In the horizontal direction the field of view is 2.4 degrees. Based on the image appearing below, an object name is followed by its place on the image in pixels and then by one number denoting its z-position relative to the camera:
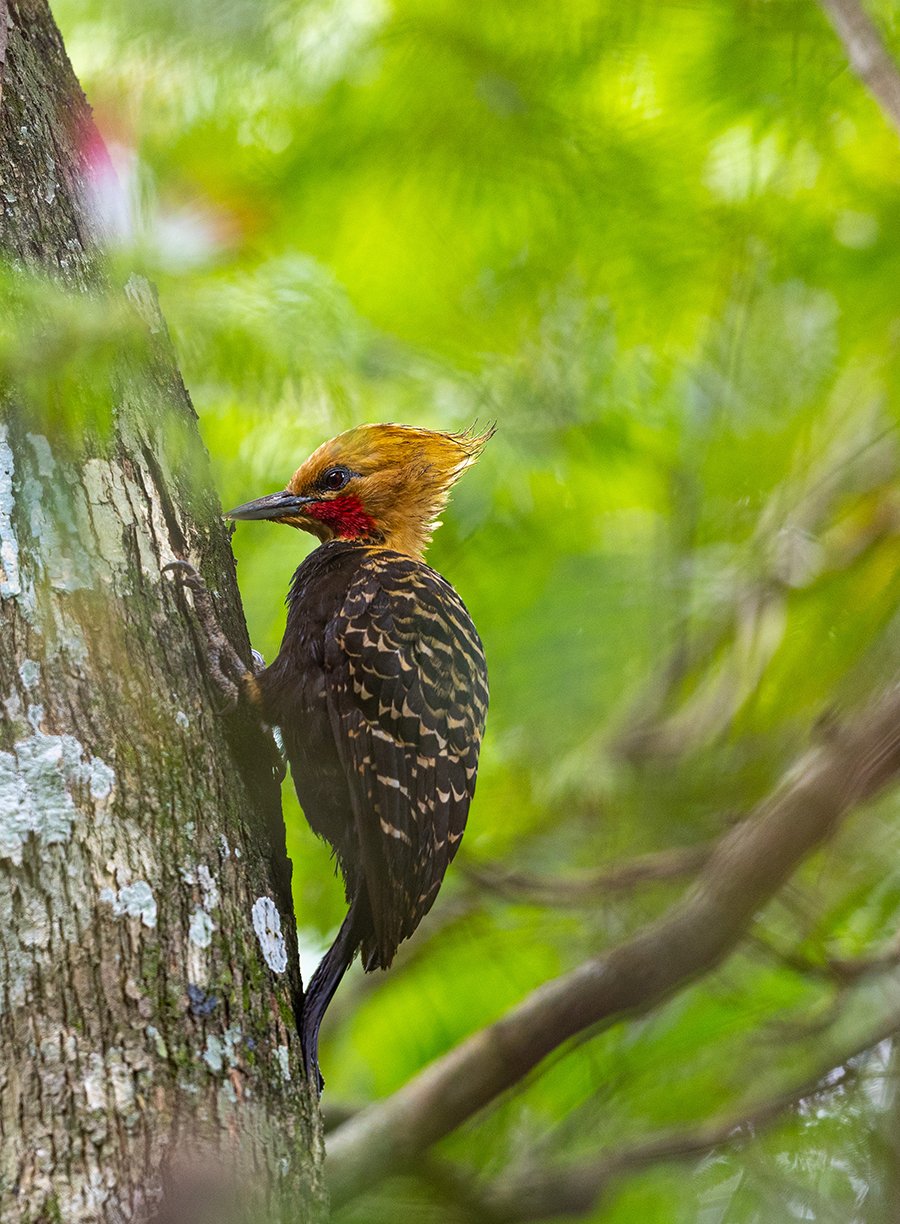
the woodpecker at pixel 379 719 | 7.43
